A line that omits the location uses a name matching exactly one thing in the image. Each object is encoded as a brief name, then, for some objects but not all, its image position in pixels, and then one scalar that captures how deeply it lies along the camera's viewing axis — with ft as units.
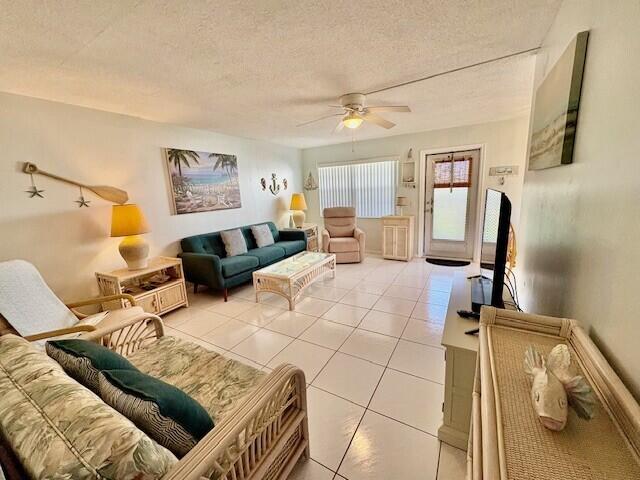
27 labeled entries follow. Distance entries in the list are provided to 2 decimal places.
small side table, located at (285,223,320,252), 16.52
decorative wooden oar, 7.88
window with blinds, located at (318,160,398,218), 16.22
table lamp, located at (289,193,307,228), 16.97
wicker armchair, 5.75
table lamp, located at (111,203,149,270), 8.57
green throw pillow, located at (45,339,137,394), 3.02
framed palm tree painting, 11.18
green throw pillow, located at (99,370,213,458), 2.46
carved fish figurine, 1.92
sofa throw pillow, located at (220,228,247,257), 12.25
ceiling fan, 8.03
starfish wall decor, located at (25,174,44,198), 7.51
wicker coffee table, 9.64
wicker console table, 1.67
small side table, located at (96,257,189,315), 8.58
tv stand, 4.16
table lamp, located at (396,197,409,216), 15.12
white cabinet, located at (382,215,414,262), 15.03
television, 4.07
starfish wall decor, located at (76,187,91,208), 8.46
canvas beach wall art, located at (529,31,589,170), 3.43
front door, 14.11
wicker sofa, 1.95
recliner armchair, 14.99
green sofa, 10.39
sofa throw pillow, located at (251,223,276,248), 13.91
